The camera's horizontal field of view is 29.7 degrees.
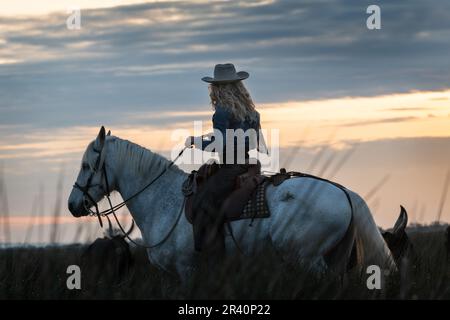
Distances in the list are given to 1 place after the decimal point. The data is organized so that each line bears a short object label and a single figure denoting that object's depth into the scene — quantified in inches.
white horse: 363.3
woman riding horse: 379.9
